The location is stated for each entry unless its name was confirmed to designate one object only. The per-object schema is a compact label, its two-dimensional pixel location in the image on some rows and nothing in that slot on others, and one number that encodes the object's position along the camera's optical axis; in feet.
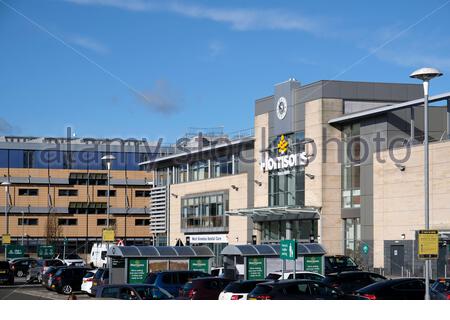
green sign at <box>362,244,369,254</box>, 190.49
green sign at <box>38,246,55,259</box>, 267.59
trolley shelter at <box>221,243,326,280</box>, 142.92
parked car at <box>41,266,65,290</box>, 159.26
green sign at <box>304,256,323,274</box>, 147.42
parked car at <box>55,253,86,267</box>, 230.48
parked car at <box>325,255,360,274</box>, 163.20
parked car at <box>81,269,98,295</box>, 145.38
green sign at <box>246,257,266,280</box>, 142.31
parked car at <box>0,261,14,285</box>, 186.09
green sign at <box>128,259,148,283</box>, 145.38
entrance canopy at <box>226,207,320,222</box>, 204.23
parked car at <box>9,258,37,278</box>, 233.06
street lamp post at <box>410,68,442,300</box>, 91.81
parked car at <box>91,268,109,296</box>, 142.61
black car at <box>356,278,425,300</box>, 94.58
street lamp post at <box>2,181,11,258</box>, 334.19
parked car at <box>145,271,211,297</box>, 122.42
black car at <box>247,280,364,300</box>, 84.17
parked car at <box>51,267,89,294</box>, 153.79
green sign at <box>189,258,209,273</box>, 151.02
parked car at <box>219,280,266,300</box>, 97.60
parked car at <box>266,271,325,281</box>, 123.75
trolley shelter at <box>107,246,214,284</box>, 145.48
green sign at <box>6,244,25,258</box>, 265.13
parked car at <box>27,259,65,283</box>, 201.26
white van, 241.98
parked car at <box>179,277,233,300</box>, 108.98
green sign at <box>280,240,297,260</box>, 111.75
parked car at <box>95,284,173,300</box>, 88.07
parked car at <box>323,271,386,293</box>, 122.01
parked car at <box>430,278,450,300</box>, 94.43
